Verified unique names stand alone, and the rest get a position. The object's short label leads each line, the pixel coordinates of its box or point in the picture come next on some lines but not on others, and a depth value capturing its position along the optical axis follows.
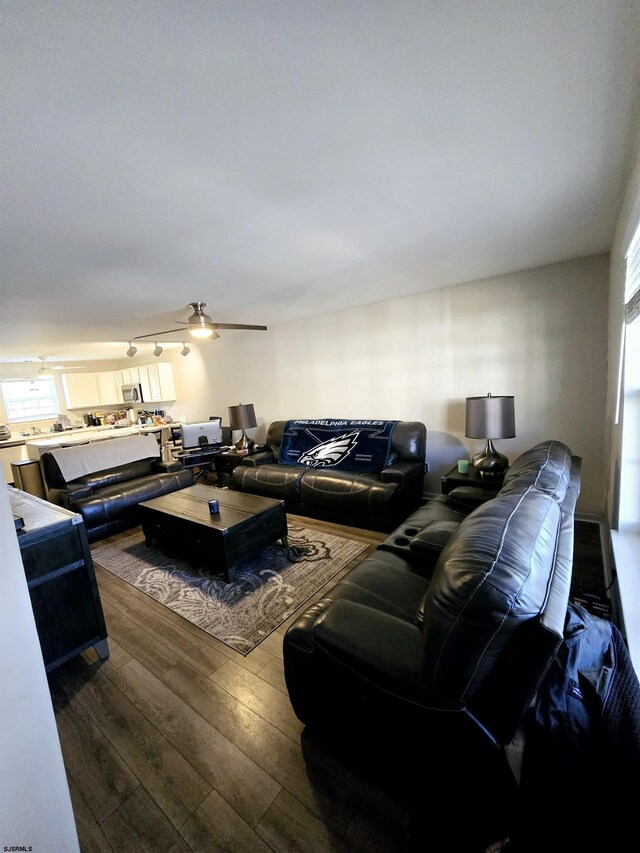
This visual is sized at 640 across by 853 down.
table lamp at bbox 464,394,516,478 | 2.90
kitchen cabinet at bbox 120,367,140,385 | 7.13
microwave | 7.07
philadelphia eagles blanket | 3.89
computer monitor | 4.82
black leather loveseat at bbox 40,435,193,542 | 3.48
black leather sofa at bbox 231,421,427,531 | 3.29
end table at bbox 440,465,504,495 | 2.86
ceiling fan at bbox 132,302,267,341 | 3.21
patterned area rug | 2.16
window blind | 1.52
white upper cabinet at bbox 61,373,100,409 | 7.20
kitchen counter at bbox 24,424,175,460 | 4.99
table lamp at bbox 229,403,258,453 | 4.91
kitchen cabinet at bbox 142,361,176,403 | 6.77
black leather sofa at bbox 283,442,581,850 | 0.92
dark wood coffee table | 2.59
